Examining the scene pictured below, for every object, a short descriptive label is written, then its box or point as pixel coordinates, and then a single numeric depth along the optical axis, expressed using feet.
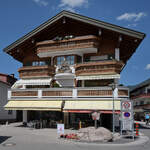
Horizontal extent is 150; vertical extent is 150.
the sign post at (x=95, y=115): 51.41
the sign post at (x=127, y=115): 48.93
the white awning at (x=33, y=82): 78.45
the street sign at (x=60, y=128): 48.89
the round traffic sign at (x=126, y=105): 48.92
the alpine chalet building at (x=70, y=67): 66.90
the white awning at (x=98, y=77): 69.16
